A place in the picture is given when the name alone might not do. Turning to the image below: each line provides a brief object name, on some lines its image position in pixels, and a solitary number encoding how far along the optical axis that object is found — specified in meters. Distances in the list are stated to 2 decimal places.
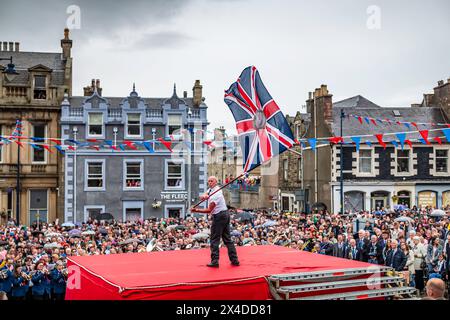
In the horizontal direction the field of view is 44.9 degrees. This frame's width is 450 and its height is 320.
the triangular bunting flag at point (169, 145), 32.91
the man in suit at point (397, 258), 14.20
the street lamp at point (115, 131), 35.64
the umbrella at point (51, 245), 18.09
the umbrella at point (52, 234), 21.72
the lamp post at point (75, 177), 35.16
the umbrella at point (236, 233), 20.56
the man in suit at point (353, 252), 15.56
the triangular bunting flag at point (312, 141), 23.18
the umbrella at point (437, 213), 26.27
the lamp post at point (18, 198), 32.69
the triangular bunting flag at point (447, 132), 17.82
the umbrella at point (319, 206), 37.94
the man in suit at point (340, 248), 16.16
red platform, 7.12
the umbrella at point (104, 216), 32.62
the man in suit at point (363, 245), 15.50
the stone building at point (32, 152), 35.50
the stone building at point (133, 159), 35.41
